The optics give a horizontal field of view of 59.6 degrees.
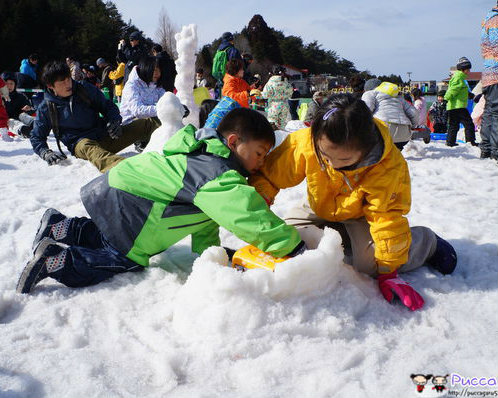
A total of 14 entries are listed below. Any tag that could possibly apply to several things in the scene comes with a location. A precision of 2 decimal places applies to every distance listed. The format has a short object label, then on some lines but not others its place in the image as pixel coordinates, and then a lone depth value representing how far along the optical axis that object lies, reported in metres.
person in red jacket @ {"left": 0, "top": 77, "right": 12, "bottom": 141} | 6.34
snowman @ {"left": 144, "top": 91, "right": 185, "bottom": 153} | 3.22
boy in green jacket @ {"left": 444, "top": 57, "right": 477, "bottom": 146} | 6.82
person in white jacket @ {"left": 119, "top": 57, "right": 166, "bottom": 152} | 5.10
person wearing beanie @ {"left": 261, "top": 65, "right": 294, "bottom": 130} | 8.34
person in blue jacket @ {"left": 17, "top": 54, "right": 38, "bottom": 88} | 9.94
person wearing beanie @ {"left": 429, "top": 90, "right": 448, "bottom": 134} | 9.18
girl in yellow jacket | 1.68
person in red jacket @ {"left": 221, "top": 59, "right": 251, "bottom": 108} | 5.81
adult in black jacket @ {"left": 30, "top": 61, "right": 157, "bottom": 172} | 4.20
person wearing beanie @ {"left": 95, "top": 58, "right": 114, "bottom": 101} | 10.42
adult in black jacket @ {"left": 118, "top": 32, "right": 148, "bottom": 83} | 6.15
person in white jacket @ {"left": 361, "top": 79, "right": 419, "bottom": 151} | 5.04
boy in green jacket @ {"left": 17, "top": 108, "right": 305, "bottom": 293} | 1.74
